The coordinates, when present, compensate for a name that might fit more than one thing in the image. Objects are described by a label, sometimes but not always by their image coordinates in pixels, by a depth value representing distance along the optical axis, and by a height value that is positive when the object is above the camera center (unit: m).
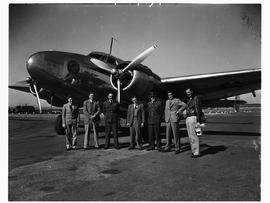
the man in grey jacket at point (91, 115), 7.61 -0.34
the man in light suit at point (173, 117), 6.70 -0.37
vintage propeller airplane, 8.37 +1.10
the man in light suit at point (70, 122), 7.50 -0.56
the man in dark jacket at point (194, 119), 6.16 -0.39
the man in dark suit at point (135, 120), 7.50 -0.51
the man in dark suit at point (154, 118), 7.30 -0.42
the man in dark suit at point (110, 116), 7.62 -0.37
